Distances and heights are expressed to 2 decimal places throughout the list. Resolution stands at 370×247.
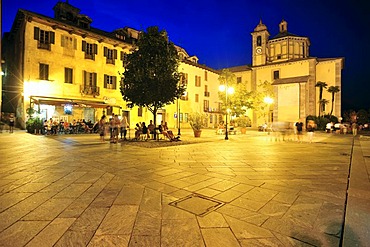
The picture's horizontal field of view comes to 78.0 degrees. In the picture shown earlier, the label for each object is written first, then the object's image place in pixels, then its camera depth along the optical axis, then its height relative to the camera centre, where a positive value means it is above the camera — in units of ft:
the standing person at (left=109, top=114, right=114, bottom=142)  42.50 -0.42
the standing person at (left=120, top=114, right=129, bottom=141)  46.54 -0.43
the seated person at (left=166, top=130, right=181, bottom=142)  43.16 -2.38
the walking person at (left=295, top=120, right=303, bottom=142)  50.78 -0.50
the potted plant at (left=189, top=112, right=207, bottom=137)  55.77 +0.67
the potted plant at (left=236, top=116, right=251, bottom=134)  72.84 +0.41
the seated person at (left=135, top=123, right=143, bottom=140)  43.82 -1.74
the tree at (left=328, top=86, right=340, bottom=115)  115.65 +17.79
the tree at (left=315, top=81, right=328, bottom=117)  117.70 +20.66
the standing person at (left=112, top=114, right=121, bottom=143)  42.24 -0.59
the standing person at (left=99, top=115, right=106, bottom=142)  46.57 -1.09
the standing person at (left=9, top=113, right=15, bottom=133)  60.90 -0.35
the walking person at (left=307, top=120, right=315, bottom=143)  46.38 -0.73
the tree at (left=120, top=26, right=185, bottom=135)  43.01 +9.86
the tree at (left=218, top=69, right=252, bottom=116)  97.77 +10.04
